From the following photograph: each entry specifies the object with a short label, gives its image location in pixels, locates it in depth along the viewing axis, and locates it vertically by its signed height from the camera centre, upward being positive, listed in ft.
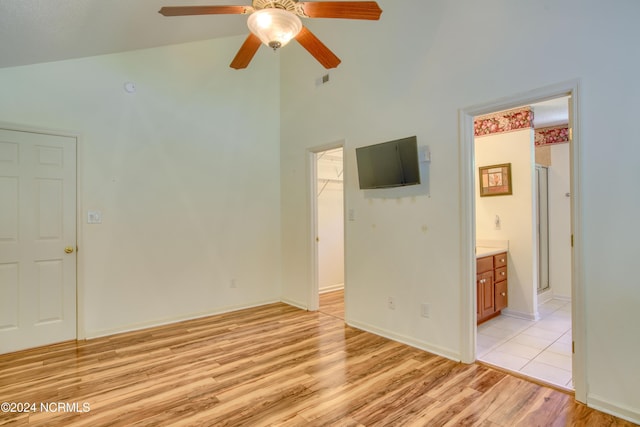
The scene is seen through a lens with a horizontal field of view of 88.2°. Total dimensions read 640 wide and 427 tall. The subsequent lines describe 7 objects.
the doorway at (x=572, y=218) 7.13 -0.08
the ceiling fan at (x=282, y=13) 5.99 +3.78
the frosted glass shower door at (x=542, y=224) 15.57 -0.47
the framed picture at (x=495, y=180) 13.39 +1.45
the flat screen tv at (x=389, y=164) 9.87 +1.65
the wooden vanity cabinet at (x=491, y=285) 11.72 -2.65
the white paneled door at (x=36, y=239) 10.06 -0.61
